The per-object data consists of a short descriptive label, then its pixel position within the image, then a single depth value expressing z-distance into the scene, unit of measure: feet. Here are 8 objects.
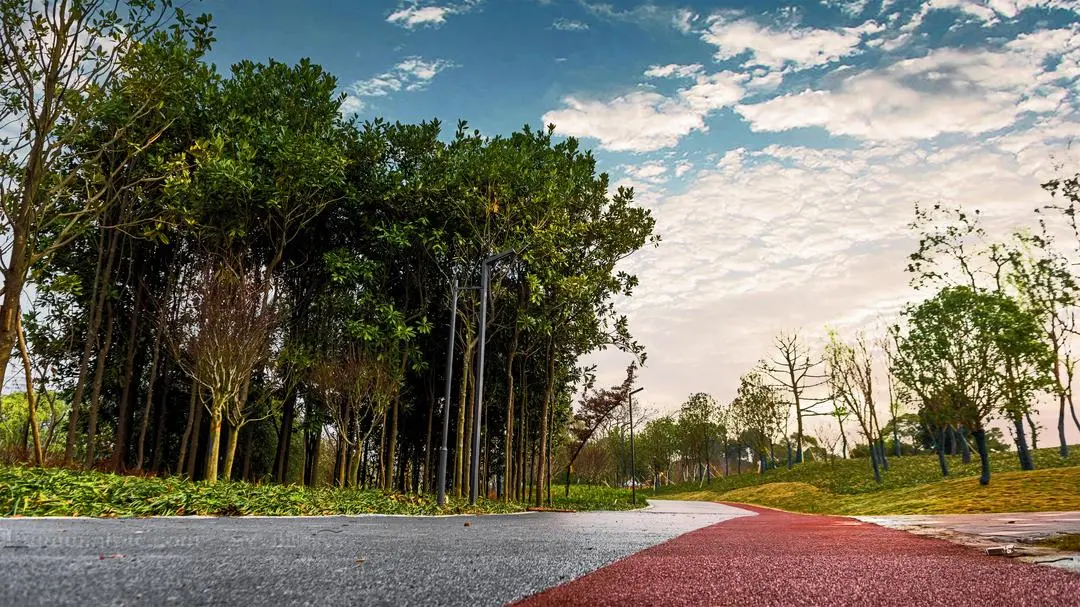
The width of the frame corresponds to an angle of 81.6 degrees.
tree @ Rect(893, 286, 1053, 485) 86.89
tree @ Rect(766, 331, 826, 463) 150.61
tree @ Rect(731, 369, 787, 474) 167.22
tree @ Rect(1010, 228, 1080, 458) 87.51
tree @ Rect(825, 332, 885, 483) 108.47
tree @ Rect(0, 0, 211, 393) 32.37
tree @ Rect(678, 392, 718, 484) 186.91
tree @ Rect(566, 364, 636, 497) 99.04
